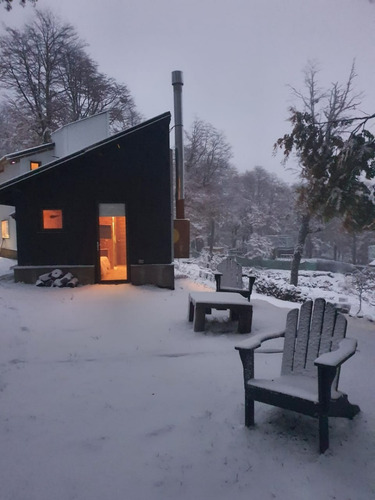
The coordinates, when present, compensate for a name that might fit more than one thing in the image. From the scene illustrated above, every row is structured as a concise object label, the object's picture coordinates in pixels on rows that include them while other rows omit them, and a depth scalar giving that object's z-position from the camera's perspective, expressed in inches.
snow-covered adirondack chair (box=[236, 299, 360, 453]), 116.0
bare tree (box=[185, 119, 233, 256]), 1150.3
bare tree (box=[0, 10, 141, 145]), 953.5
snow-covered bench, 253.9
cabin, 441.7
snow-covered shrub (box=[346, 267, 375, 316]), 561.7
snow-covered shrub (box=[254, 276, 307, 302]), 585.3
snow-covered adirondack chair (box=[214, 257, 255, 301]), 346.9
